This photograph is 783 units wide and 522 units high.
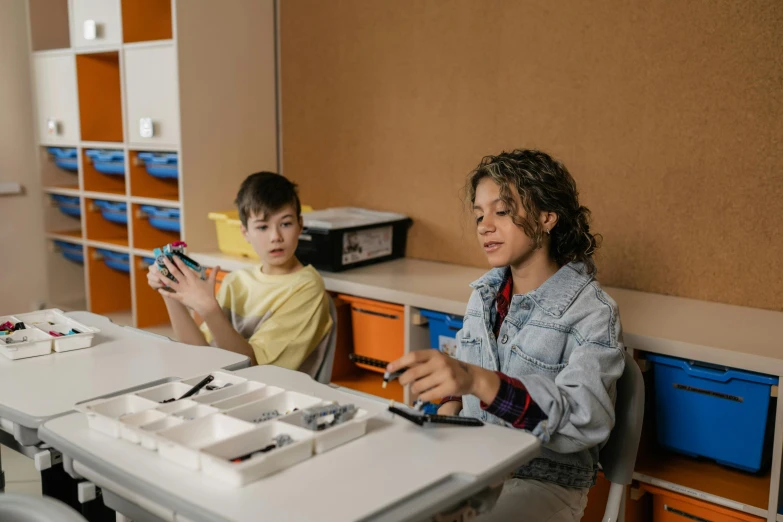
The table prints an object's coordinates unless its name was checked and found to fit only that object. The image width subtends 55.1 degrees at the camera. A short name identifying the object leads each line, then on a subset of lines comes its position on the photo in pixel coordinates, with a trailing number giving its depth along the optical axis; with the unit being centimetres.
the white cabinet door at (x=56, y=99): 328
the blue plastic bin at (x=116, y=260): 324
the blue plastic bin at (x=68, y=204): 346
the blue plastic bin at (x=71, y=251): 348
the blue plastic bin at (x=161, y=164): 292
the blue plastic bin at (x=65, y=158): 339
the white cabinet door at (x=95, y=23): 300
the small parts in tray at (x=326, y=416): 112
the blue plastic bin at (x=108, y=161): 315
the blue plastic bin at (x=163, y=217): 299
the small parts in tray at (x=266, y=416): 118
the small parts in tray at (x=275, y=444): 105
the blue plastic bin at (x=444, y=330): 221
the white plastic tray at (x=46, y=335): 160
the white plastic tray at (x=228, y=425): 102
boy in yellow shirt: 187
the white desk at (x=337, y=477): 93
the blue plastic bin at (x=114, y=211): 320
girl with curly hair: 124
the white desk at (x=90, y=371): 131
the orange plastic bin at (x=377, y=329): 238
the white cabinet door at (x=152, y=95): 285
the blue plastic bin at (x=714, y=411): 170
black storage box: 256
